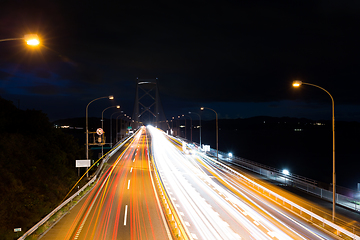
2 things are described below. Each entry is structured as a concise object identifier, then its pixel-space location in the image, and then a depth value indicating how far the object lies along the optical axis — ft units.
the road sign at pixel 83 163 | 89.20
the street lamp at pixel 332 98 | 46.19
